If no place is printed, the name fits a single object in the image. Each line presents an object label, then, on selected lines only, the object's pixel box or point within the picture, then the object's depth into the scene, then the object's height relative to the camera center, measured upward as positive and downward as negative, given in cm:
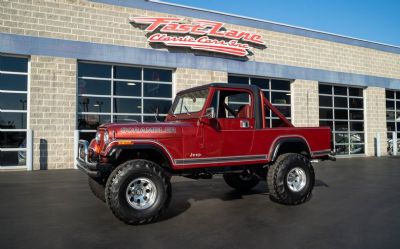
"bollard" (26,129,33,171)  1260 -52
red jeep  547 -33
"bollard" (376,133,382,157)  2114 -73
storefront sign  1516 +446
